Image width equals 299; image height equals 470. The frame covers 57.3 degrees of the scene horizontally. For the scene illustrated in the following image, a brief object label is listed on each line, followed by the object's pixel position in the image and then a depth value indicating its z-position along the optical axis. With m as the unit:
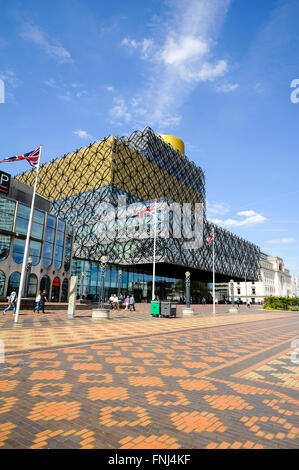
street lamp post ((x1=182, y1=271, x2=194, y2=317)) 26.12
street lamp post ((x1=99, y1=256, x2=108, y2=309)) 20.19
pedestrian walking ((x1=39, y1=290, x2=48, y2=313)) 23.02
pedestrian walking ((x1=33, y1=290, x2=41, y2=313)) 22.76
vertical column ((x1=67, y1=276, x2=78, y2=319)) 19.58
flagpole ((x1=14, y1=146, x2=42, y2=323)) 15.13
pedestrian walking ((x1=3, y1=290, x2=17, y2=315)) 20.34
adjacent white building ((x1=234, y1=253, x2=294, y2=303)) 116.50
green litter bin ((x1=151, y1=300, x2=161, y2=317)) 22.72
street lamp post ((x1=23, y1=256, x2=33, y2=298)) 25.97
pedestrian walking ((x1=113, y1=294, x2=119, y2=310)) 31.11
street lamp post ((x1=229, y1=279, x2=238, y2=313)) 37.03
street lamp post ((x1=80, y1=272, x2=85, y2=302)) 51.63
